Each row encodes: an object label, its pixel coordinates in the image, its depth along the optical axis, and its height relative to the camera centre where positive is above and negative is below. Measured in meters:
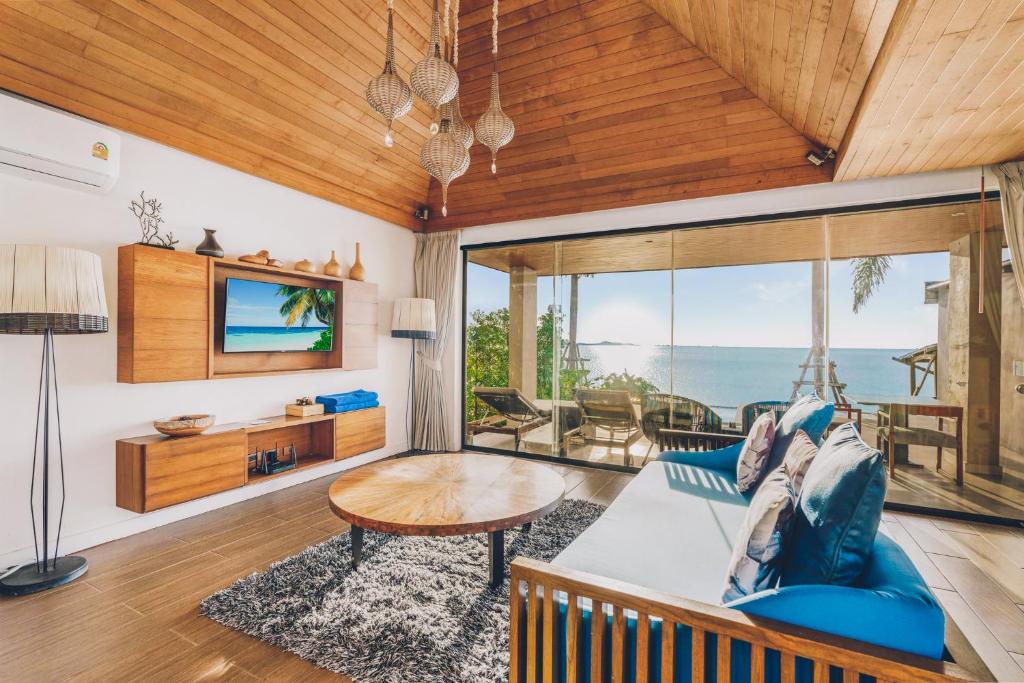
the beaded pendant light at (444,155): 2.40 +0.97
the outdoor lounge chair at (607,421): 4.46 -0.77
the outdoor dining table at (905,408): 3.40 -0.47
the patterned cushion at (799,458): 1.81 -0.47
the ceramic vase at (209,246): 3.13 +0.64
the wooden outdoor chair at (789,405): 3.55 -0.55
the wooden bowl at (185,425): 2.88 -0.54
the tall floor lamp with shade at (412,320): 4.74 +0.22
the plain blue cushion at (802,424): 2.24 -0.40
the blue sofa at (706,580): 1.00 -0.79
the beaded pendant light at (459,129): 2.53 +1.21
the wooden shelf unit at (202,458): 2.71 -0.79
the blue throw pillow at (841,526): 1.14 -0.46
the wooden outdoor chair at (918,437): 3.38 -0.70
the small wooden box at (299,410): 3.75 -0.57
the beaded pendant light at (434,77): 2.07 +1.19
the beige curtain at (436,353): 5.16 -0.13
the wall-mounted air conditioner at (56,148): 2.40 +1.05
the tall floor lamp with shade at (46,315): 2.17 +0.11
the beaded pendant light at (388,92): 2.06 +1.12
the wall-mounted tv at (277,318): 3.43 +0.18
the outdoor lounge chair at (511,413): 4.91 -0.76
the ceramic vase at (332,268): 4.10 +0.64
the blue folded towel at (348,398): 3.98 -0.51
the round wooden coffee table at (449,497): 1.98 -0.76
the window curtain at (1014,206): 3.05 +0.92
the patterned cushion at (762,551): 1.23 -0.56
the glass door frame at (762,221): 3.31 +1.05
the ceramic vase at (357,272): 4.35 +0.65
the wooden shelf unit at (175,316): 2.77 +0.15
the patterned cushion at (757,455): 2.43 -0.59
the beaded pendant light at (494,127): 2.48 +1.16
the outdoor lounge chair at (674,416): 4.07 -0.67
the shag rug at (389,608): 1.78 -1.22
